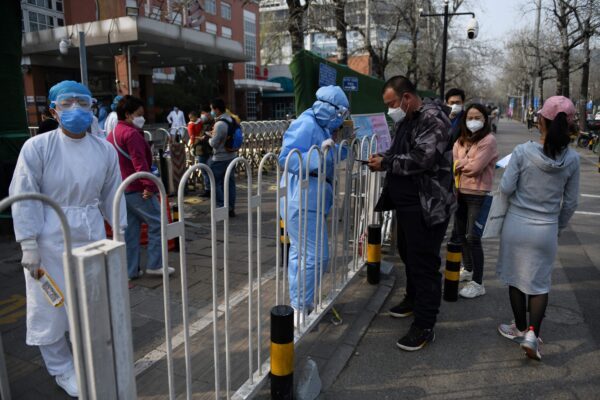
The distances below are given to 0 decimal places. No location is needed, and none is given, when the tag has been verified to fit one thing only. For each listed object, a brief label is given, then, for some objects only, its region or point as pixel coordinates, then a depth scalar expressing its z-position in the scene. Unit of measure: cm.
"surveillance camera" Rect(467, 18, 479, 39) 1825
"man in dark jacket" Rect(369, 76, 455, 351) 310
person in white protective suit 247
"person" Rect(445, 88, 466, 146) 487
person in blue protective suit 327
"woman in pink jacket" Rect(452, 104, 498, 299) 418
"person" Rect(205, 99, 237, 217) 732
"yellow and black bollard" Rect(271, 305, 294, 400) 244
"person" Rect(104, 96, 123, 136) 598
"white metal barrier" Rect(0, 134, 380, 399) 155
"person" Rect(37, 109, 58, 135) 583
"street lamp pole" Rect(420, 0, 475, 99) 1826
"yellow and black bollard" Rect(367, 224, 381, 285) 433
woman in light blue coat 300
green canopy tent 470
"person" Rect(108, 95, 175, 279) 439
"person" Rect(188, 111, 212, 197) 834
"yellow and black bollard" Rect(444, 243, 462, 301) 404
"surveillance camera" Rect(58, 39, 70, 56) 1160
